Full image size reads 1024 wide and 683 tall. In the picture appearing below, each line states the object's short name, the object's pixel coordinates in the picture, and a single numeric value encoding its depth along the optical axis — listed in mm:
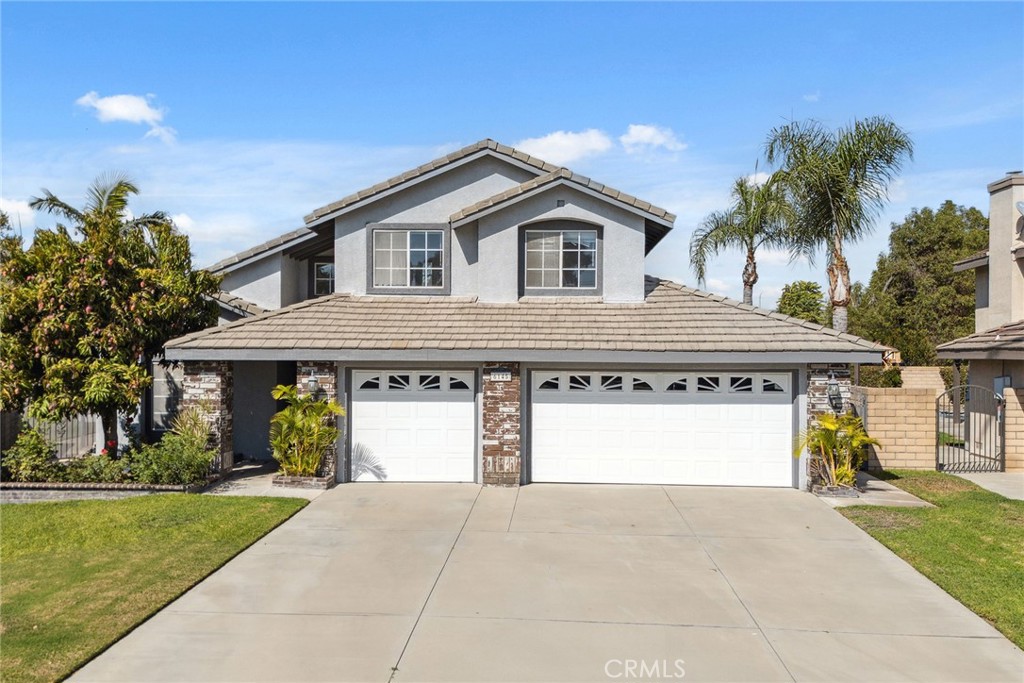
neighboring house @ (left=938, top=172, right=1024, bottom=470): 16266
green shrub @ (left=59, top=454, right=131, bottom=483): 11820
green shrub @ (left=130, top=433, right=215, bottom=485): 11734
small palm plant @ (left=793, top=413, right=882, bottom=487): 11734
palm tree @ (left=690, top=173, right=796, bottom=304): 21938
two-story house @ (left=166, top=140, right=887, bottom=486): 12289
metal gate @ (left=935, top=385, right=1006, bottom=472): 14898
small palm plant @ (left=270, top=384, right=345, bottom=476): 12234
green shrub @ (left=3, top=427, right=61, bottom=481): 11781
